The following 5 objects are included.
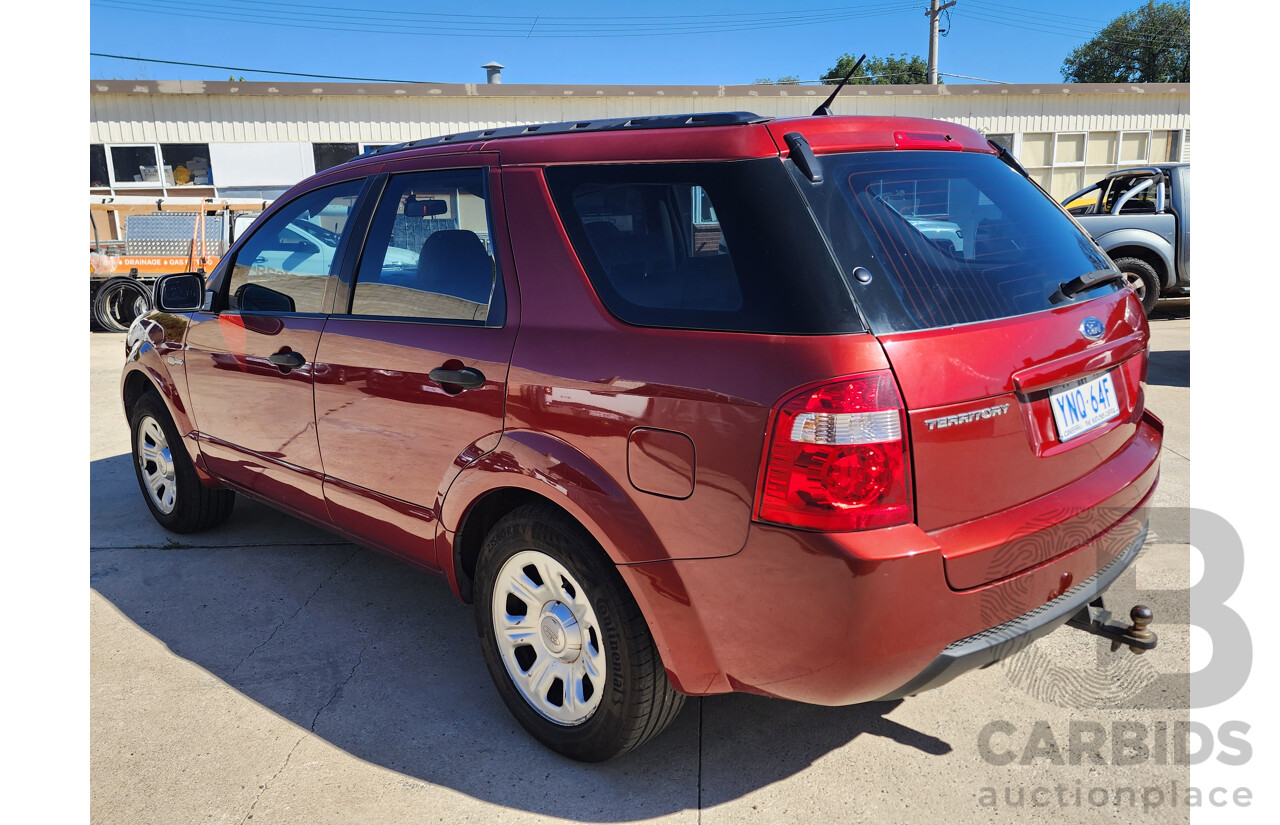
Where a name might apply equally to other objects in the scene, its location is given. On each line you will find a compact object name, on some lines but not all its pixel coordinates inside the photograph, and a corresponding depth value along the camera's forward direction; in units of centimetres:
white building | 1816
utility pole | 2755
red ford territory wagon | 192
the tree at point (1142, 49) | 5391
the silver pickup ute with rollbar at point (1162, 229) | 1016
